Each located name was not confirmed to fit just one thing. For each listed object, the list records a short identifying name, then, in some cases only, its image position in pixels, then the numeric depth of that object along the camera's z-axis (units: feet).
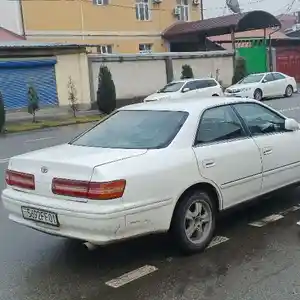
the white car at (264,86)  83.25
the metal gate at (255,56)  122.52
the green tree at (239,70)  104.78
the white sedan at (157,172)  13.92
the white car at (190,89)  74.74
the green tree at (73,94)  75.20
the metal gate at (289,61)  131.66
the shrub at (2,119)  61.82
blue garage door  79.61
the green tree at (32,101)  69.26
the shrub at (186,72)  95.61
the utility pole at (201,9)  131.75
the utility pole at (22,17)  99.81
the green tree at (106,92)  78.54
